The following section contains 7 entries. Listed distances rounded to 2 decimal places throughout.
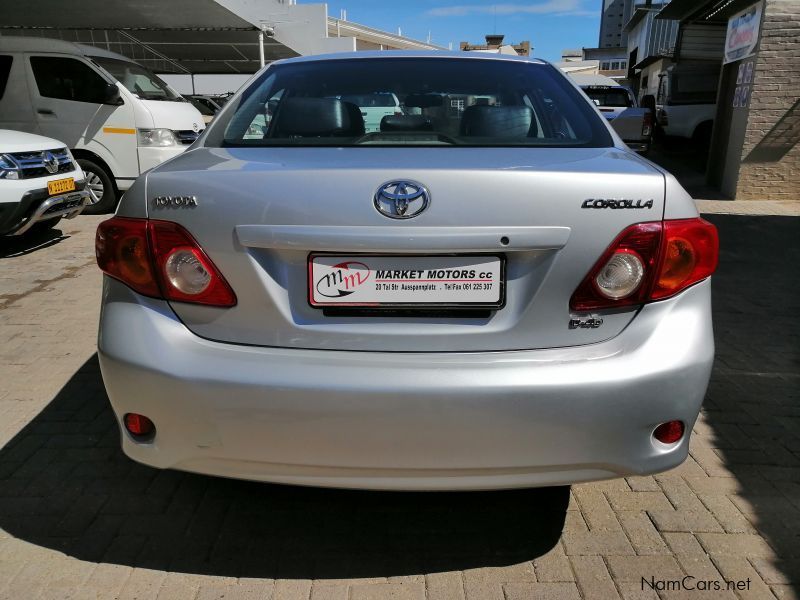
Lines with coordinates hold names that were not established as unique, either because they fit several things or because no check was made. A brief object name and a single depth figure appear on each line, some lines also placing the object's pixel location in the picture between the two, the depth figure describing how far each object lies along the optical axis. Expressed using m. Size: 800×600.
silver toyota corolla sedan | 1.81
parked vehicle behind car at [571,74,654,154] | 14.56
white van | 8.72
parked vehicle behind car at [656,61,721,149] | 16.83
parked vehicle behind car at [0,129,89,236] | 6.05
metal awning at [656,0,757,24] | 13.40
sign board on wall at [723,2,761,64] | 9.88
